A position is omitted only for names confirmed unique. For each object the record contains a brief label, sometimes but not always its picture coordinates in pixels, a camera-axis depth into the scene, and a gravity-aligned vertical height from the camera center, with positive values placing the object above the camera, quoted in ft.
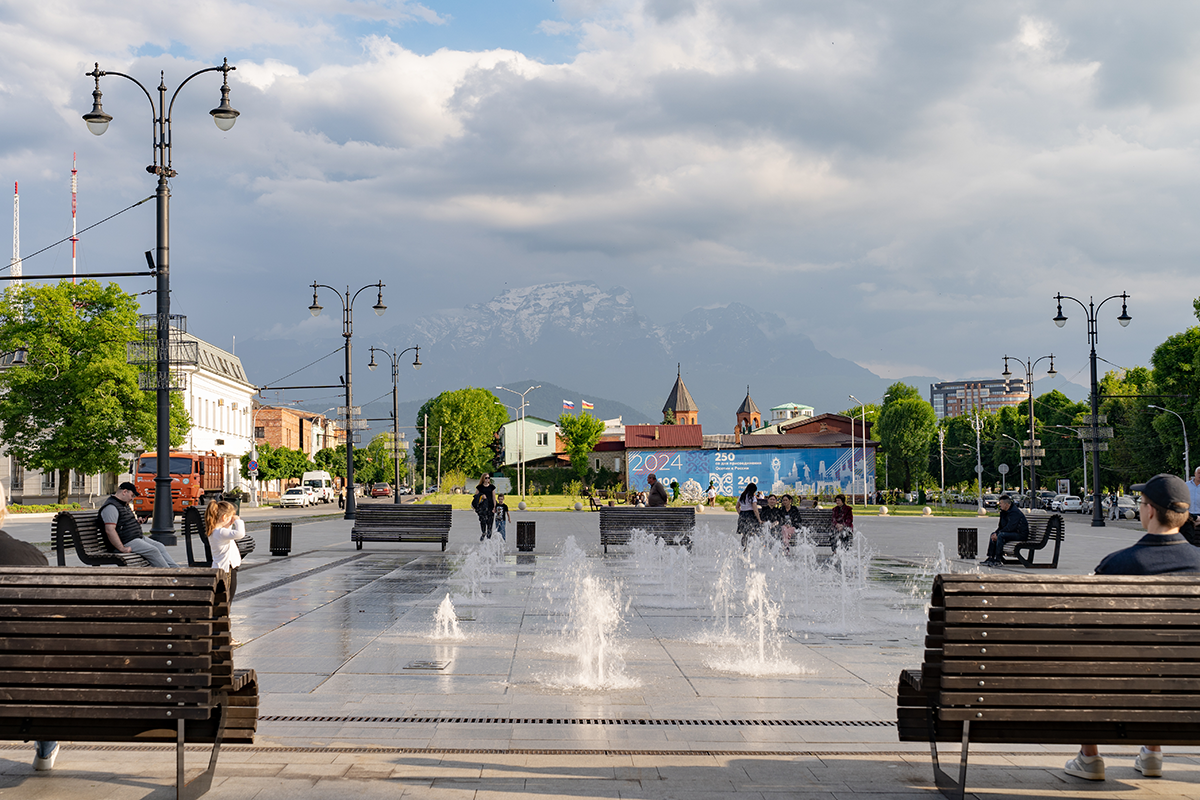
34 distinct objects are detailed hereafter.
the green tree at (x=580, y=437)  310.45 +5.72
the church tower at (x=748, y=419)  442.91 +15.60
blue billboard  256.32 -4.91
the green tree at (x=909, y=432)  302.25 +5.55
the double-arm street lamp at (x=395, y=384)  155.33 +12.38
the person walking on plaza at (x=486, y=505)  72.13 -3.59
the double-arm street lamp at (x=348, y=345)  115.34 +13.97
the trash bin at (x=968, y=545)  67.21 -6.68
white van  277.64 -6.91
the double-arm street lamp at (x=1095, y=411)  129.49 +4.89
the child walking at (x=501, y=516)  77.10 -4.79
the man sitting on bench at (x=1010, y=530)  56.13 -4.75
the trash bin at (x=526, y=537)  70.54 -5.93
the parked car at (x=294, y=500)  226.79 -9.38
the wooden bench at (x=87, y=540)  37.83 -3.22
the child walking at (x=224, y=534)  27.94 -2.11
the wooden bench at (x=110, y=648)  14.20 -2.71
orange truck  126.82 -2.75
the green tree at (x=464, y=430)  361.30 +10.03
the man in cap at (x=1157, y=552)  16.15 -1.79
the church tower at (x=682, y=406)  483.51 +23.96
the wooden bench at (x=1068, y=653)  14.38 -3.06
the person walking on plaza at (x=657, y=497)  69.41 -3.12
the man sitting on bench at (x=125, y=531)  37.09 -2.64
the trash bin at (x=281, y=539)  62.44 -5.08
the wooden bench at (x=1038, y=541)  55.98 -5.48
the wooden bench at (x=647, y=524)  65.21 -4.83
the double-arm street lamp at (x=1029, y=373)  173.06 +13.58
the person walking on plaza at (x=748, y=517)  68.90 -4.60
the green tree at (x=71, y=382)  149.59 +12.60
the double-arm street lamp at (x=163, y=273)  60.54 +11.98
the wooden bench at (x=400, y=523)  67.05 -4.53
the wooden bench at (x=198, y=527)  46.96 -3.28
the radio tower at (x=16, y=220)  212.02 +53.18
